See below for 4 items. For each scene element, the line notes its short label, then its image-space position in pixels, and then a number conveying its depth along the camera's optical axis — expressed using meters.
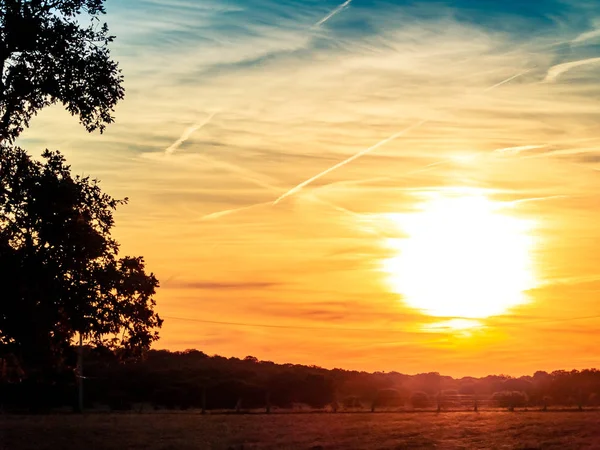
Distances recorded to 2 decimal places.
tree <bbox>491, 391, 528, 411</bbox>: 88.59
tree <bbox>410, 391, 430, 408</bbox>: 92.38
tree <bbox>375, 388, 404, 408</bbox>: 100.54
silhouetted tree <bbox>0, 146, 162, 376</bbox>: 23.03
